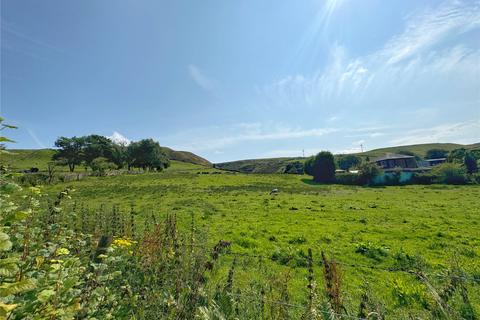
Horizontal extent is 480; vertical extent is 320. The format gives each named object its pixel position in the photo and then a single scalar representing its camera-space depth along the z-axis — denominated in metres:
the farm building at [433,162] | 123.44
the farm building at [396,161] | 95.62
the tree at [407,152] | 159.59
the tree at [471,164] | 66.50
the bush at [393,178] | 53.47
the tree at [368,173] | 55.19
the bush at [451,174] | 50.75
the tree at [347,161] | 128.91
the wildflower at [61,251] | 2.84
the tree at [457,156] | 80.25
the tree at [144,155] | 76.31
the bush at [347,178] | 56.20
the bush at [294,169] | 83.60
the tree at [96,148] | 72.19
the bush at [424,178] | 52.94
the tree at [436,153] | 150.65
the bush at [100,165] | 48.58
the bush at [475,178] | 49.88
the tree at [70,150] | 70.62
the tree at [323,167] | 61.16
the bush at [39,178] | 28.87
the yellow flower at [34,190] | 3.33
